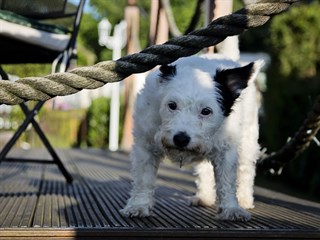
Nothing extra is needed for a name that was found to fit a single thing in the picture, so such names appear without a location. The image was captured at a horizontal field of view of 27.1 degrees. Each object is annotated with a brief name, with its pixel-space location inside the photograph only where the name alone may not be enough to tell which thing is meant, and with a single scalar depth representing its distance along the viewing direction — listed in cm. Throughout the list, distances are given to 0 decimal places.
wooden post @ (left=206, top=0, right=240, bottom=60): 420
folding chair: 373
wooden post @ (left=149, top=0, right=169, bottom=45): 784
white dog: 277
